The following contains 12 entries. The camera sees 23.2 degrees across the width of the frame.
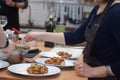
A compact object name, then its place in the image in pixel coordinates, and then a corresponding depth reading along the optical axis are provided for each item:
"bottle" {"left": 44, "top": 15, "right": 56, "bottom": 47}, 2.22
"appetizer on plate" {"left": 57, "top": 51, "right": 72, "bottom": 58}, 1.89
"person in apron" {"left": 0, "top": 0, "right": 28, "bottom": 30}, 3.36
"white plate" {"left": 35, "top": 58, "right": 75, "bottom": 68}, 1.68
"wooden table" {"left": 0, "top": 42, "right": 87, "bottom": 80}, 1.49
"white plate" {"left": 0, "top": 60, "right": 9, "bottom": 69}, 1.60
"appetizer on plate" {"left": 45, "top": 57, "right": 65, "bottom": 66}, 1.70
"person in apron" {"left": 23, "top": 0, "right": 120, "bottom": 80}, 1.45
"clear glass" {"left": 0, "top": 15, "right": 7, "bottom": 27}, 2.09
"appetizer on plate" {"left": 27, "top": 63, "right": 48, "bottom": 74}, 1.52
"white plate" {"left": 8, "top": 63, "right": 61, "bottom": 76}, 1.52
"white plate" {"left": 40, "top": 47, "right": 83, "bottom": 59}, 1.90
